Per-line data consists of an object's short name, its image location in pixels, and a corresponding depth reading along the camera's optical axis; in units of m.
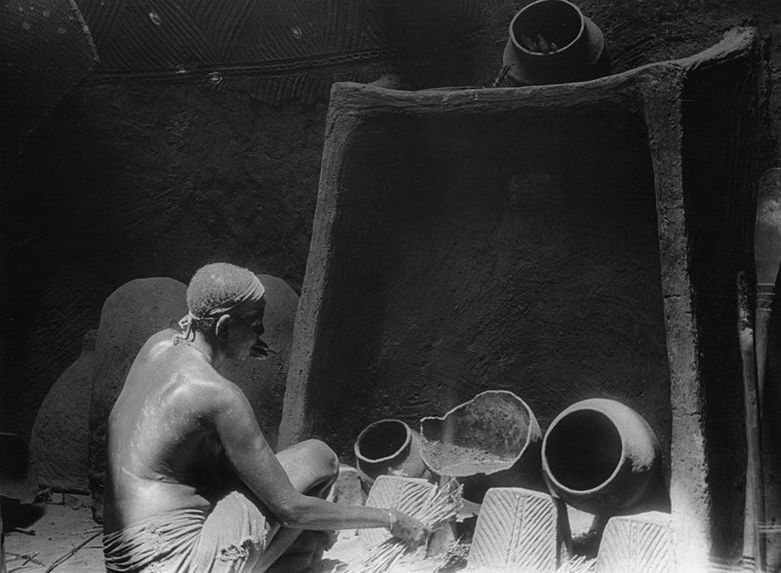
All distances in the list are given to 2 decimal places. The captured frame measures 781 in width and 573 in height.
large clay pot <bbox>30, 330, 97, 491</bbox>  3.84
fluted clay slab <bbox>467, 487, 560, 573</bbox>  2.77
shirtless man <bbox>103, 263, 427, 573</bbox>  2.41
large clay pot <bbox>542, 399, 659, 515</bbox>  2.78
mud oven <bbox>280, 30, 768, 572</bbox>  2.79
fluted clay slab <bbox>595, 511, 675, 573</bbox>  2.63
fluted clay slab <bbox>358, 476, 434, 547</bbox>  3.04
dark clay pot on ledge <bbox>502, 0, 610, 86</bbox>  3.20
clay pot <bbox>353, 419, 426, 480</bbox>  3.27
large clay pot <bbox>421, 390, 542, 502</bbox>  3.04
